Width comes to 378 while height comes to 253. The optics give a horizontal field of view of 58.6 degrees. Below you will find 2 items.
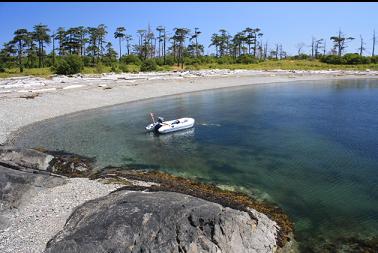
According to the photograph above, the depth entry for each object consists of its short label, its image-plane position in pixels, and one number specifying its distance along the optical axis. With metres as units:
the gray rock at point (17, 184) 16.05
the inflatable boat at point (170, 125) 33.50
